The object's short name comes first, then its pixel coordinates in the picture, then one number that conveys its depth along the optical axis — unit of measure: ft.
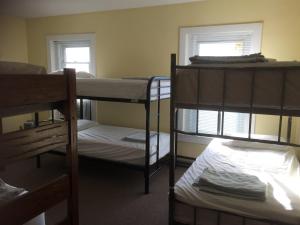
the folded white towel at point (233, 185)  5.42
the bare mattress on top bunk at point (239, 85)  5.00
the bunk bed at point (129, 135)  9.24
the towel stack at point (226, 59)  5.53
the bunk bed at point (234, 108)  5.03
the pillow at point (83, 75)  12.58
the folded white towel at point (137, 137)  10.19
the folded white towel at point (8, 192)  4.44
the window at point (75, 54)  13.91
